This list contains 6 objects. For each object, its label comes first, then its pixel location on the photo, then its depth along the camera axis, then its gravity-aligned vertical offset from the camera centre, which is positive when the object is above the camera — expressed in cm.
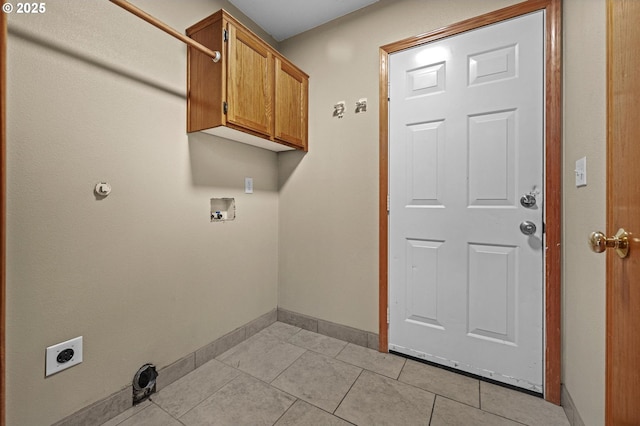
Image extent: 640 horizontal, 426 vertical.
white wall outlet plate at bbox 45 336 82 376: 113 -65
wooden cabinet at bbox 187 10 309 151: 152 +82
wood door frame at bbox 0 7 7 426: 94 +9
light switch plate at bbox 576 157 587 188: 114 +19
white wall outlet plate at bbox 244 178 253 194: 209 +22
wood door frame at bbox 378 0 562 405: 140 +15
